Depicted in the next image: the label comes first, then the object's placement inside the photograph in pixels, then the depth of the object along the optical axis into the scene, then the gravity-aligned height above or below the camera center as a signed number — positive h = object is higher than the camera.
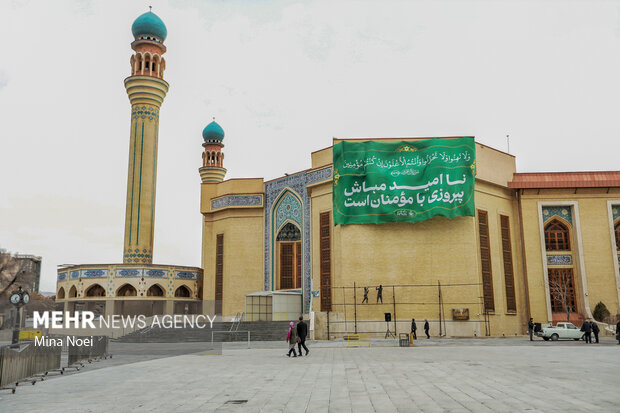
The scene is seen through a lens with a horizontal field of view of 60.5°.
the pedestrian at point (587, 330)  22.26 -1.56
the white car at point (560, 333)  24.97 -1.87
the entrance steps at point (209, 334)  27.69 -1.90
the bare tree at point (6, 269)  48.62 +2.94
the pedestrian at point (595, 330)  22.13 -1.55
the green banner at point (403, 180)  27.73 +6.04
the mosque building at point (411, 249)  27.66 +2.56
